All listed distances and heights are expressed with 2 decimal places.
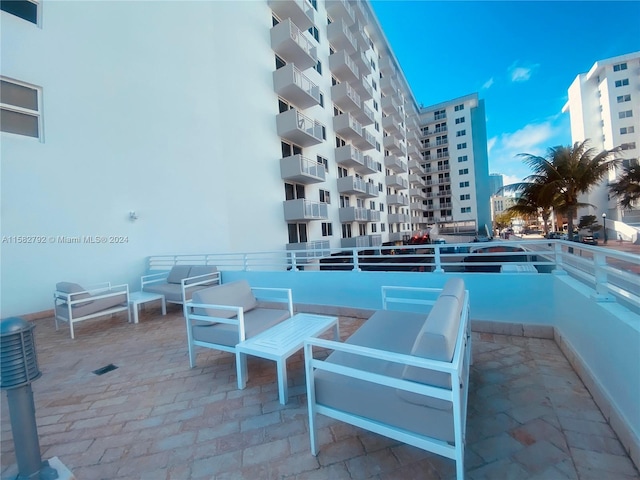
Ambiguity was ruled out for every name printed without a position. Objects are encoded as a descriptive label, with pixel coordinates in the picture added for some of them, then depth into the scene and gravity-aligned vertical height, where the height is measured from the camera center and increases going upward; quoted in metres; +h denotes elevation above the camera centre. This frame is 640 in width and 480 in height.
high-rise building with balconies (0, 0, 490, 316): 5.81 +3.42
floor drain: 3.30 -1.51
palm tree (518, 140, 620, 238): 12.13 +2.40
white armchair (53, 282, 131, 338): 4.69 -0.97
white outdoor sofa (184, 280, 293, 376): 2.92 -0.96
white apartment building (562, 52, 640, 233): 28.88 +12.90
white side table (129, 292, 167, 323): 5.35 -1.06
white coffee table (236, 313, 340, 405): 2.43 -1.03
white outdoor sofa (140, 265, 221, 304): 5.79 -0.84
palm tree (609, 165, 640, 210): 16.69 +2.11
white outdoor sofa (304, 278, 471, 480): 1.41 -0.98
